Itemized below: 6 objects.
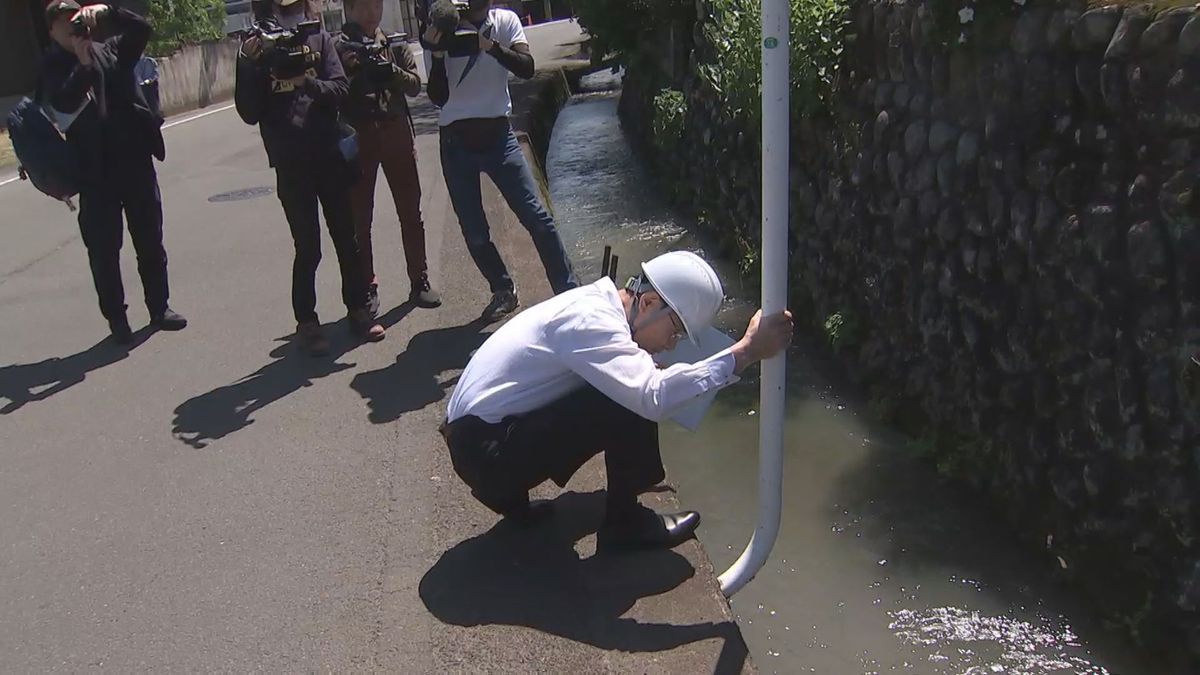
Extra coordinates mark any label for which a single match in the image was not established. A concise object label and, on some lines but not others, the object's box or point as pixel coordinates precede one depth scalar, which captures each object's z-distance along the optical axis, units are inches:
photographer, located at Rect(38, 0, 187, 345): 228.7
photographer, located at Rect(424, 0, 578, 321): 221.9
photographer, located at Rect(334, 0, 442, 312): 231.1
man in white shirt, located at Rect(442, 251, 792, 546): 127.1
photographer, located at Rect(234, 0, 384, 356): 210.4
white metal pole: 118.1
